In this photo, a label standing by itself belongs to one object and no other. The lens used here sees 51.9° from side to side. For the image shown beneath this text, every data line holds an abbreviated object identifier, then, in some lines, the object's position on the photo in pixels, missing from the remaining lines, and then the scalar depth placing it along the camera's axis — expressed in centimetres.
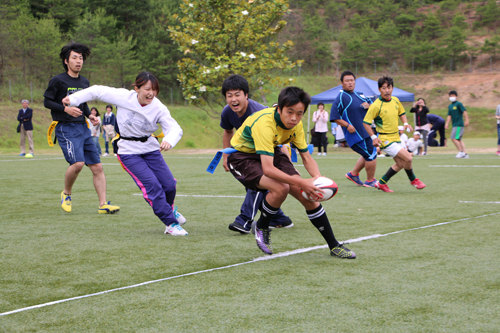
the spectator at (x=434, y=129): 2172
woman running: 523
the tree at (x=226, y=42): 2130
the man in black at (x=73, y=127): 644
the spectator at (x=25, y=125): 1909
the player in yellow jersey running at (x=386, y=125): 854
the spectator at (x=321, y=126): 2002
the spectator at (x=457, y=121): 1639
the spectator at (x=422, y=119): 1841
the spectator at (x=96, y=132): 2034
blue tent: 2231
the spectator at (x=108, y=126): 2097
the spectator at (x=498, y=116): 1716
